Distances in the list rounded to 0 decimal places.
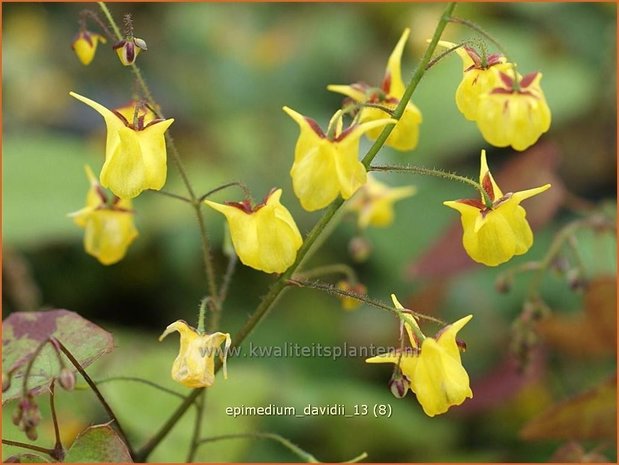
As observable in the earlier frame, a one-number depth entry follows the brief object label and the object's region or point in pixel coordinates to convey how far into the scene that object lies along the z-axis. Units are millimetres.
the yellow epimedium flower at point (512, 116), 460
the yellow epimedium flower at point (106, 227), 497
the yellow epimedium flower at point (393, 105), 477
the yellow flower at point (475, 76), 463
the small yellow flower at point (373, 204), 546
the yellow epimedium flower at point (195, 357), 446
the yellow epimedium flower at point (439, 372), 445
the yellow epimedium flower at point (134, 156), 448
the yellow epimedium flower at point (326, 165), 439
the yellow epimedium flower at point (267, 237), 447
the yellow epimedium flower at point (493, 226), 450
